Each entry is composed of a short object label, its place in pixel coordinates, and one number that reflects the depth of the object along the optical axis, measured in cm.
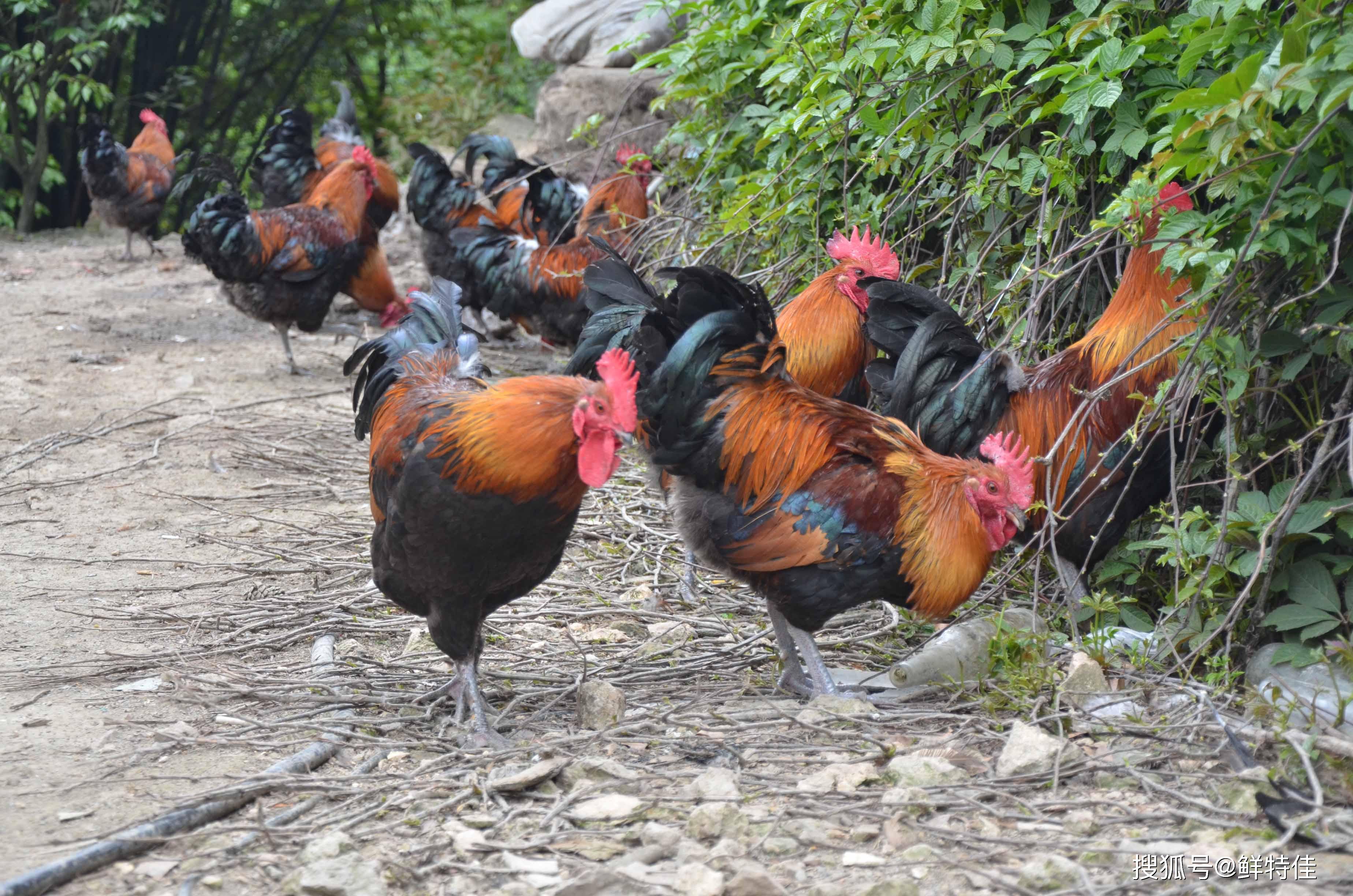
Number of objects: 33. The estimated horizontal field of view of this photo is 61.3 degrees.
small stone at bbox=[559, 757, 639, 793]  326
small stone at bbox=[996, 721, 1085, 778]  321
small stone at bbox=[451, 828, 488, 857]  289
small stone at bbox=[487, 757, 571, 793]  318
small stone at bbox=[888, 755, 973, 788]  316
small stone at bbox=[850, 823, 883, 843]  293
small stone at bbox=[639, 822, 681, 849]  289
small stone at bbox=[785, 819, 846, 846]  292
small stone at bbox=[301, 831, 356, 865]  277
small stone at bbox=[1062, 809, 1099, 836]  293
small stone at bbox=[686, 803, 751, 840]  294
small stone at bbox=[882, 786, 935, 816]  302
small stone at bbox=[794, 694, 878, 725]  362
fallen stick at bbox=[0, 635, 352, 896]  262
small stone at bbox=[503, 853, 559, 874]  281
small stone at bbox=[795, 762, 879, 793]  317
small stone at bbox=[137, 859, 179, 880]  275
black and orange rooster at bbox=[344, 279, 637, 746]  317
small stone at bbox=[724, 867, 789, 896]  259
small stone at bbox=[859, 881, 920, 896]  260
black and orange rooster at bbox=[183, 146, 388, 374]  866
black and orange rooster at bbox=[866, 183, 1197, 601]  410
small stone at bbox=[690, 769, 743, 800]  310
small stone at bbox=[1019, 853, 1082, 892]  266
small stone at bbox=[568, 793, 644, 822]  304
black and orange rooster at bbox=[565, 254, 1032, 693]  375
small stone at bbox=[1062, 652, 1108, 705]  363
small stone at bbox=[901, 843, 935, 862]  278
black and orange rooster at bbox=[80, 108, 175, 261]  1251
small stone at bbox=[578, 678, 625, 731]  366
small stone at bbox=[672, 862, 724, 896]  263
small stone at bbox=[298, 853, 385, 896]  261
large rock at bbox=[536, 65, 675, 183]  970
